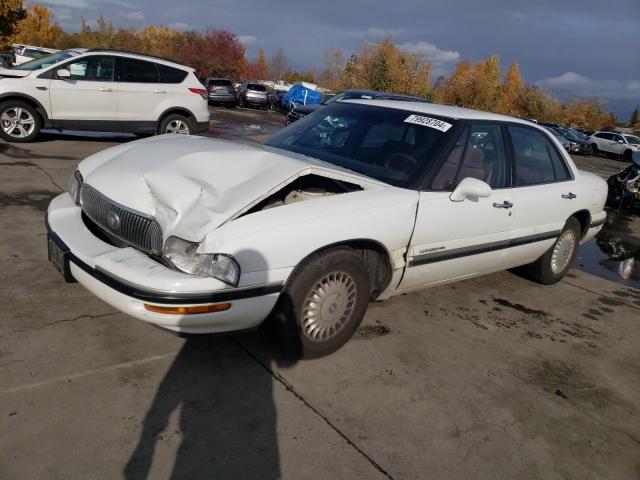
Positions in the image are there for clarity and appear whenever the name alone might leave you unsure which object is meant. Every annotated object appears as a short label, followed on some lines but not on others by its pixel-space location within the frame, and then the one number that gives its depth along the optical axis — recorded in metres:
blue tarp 27.98
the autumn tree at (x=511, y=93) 53.28
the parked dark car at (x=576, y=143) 29.52
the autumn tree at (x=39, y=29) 68.34
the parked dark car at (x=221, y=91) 26.58
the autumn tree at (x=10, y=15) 30.46
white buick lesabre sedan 2.68
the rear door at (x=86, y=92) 8.73
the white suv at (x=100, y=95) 8.56
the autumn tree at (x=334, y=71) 59.50
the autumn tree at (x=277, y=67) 79.01
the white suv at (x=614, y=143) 30.31
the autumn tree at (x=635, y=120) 73.80
